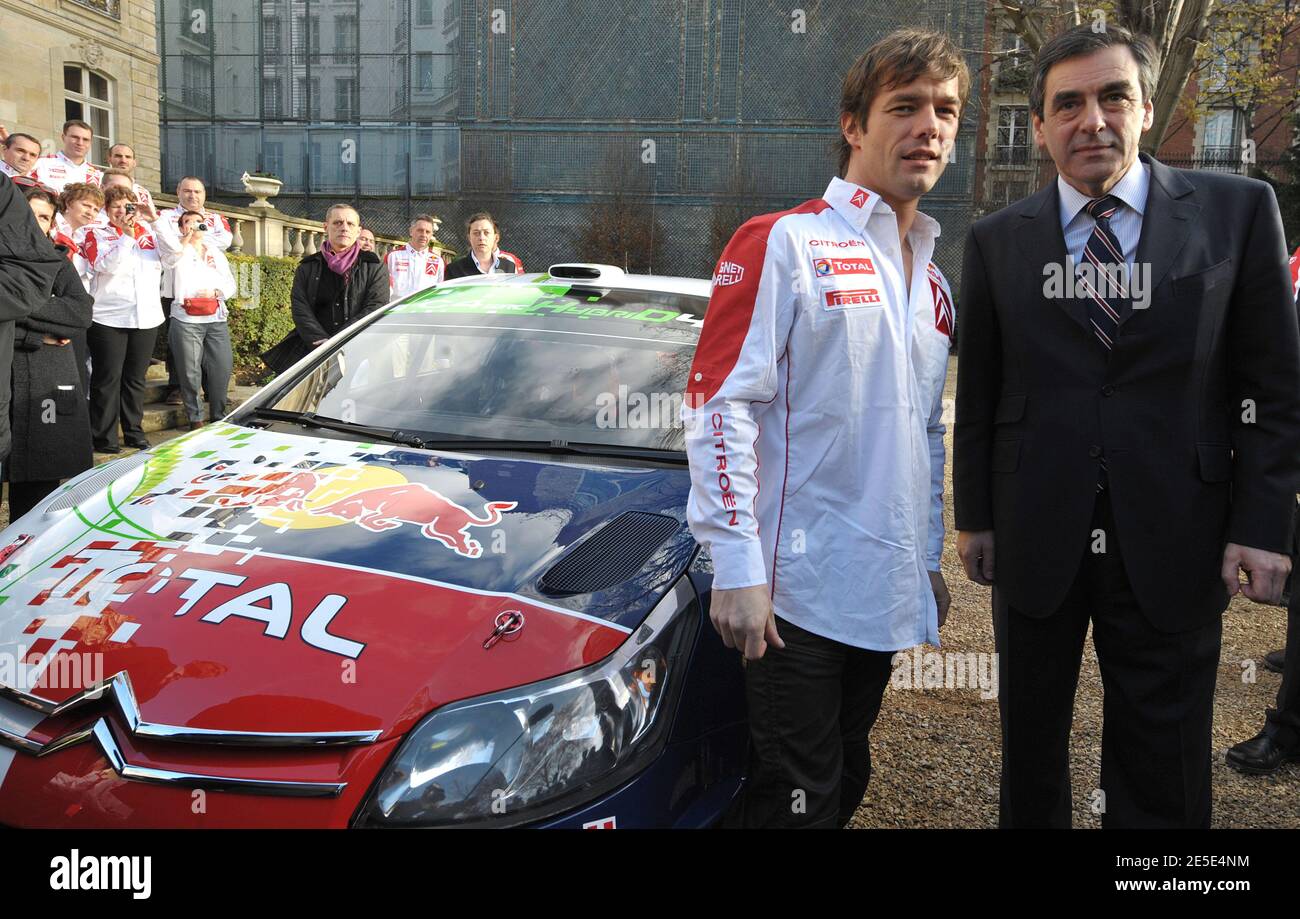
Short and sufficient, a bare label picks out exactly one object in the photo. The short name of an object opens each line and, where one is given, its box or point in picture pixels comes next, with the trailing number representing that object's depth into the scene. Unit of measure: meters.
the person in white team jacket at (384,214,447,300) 9.44
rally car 1.86
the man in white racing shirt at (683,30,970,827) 2.03
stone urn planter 14.67
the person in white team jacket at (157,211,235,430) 8.00
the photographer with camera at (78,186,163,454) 7.58
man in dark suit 2.12
